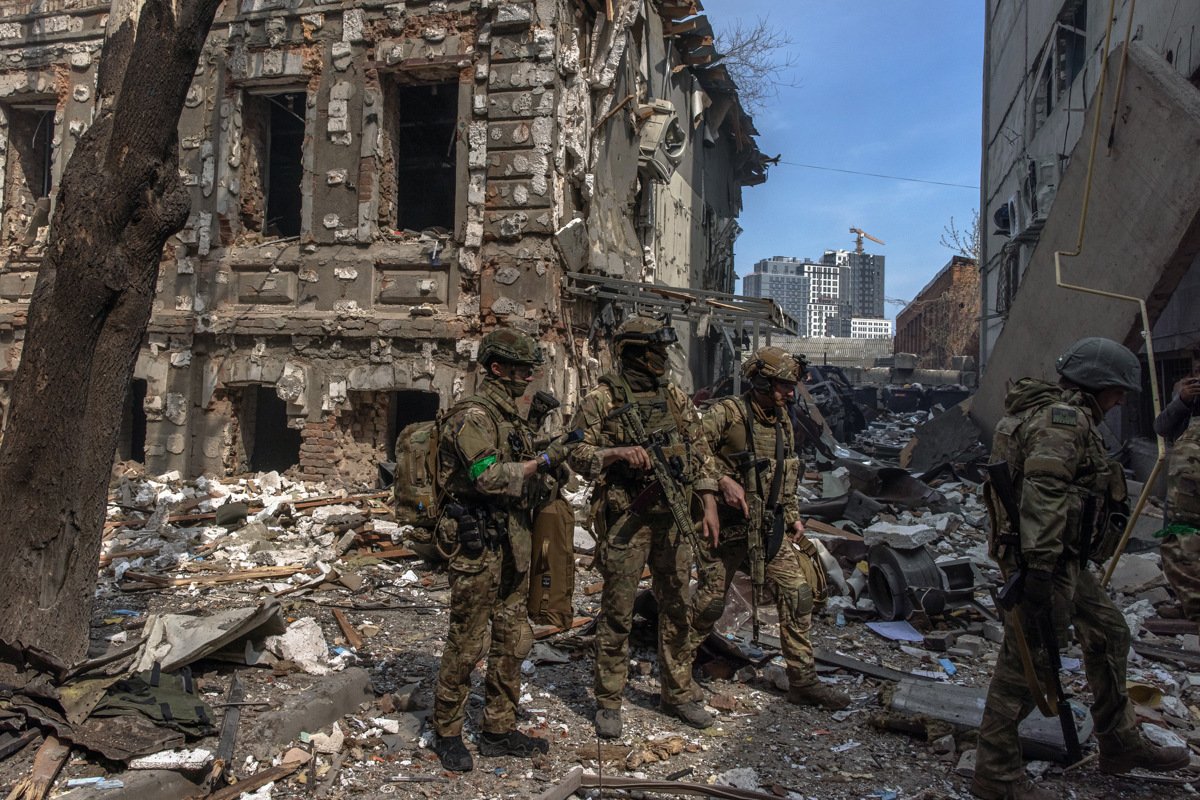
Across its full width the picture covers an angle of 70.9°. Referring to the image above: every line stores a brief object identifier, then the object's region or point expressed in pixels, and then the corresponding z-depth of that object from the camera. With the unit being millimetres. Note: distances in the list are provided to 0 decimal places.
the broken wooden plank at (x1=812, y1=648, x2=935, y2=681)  5172
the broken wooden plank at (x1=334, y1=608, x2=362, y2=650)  5499
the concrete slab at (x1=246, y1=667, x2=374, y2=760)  3889
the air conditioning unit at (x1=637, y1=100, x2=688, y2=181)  12852
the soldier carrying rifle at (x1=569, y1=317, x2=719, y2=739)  4297
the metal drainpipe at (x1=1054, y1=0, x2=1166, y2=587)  4555
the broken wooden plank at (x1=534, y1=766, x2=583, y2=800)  3561
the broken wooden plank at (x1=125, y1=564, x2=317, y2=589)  6859
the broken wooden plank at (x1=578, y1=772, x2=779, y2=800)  3594
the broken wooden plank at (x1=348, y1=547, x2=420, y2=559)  7707
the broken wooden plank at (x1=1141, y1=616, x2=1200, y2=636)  5746
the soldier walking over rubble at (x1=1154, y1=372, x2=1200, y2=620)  3459
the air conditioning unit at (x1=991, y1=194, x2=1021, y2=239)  13875
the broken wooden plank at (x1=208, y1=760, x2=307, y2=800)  3514
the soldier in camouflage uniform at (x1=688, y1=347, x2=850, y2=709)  4648
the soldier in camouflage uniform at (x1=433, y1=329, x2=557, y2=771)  3818
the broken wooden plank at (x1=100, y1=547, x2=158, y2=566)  7407
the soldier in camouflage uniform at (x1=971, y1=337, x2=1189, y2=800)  3318
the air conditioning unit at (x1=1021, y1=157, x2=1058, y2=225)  11992
